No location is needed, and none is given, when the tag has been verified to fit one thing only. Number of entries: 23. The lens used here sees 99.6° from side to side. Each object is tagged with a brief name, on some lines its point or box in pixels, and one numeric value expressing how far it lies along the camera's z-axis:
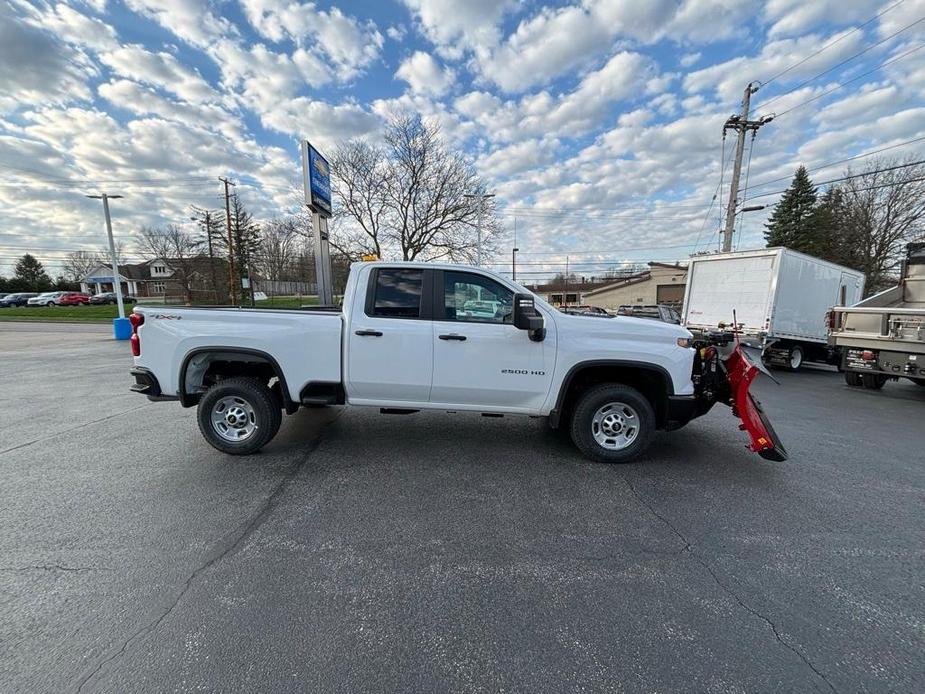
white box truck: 9.88
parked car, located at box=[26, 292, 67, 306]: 48.62
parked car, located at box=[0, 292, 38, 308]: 49.38
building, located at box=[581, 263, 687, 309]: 44.03
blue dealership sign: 11.11
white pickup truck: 3.90
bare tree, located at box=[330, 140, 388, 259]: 26.00
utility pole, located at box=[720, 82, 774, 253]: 18.45
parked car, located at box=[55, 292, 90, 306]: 47.69
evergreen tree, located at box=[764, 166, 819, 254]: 34.31
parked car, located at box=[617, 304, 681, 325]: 14.15
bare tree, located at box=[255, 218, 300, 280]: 46.09
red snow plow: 3.74
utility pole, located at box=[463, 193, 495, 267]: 21.67
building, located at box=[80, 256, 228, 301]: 43.62
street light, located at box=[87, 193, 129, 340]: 16.87
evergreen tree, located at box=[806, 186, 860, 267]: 29.89
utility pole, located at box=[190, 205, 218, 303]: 39.91
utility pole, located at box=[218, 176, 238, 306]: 30.12
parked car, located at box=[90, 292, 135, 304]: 46.83
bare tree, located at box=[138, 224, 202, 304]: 43.27
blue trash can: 15.57
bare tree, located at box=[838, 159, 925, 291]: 27.50
